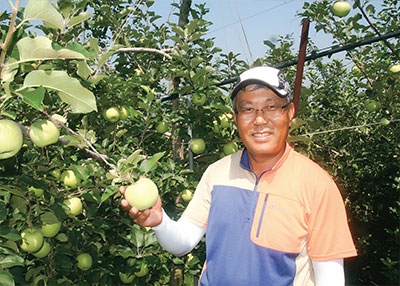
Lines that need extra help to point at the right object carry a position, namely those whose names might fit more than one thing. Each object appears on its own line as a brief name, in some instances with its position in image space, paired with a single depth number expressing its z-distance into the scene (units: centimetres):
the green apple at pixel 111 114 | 188
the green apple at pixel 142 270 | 174
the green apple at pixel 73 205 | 153
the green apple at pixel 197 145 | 200
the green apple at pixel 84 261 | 168
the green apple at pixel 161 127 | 202
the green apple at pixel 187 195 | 188
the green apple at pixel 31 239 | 137
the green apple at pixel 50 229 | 145
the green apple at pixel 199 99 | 188
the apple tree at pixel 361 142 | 237
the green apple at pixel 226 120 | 196
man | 96
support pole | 138
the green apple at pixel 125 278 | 177
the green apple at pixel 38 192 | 147
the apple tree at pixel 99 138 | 87
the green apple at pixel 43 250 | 151
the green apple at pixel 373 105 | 227
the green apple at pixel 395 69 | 211
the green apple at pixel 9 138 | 88
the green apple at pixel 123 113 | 194
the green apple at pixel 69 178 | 159
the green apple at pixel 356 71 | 252
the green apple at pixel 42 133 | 101
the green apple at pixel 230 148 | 196
